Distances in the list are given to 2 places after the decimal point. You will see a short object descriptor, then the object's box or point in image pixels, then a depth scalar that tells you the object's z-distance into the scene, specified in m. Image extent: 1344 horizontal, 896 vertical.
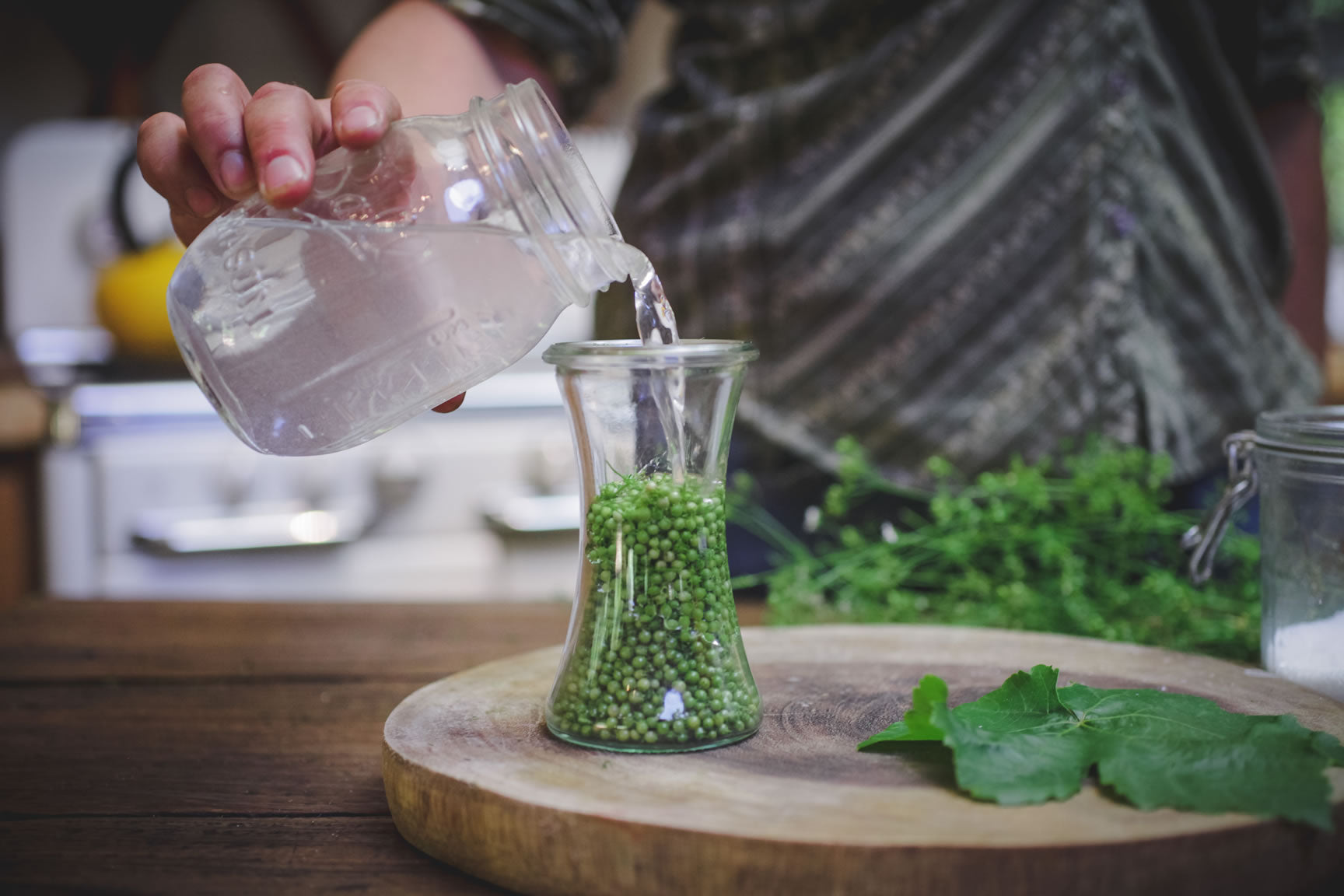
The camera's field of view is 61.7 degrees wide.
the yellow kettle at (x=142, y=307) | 2.29
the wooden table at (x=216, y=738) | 0.53
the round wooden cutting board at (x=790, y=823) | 0.45
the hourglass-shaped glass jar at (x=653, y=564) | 0.61
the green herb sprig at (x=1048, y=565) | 0.94
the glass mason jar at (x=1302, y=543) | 0.65
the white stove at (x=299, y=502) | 1.93
